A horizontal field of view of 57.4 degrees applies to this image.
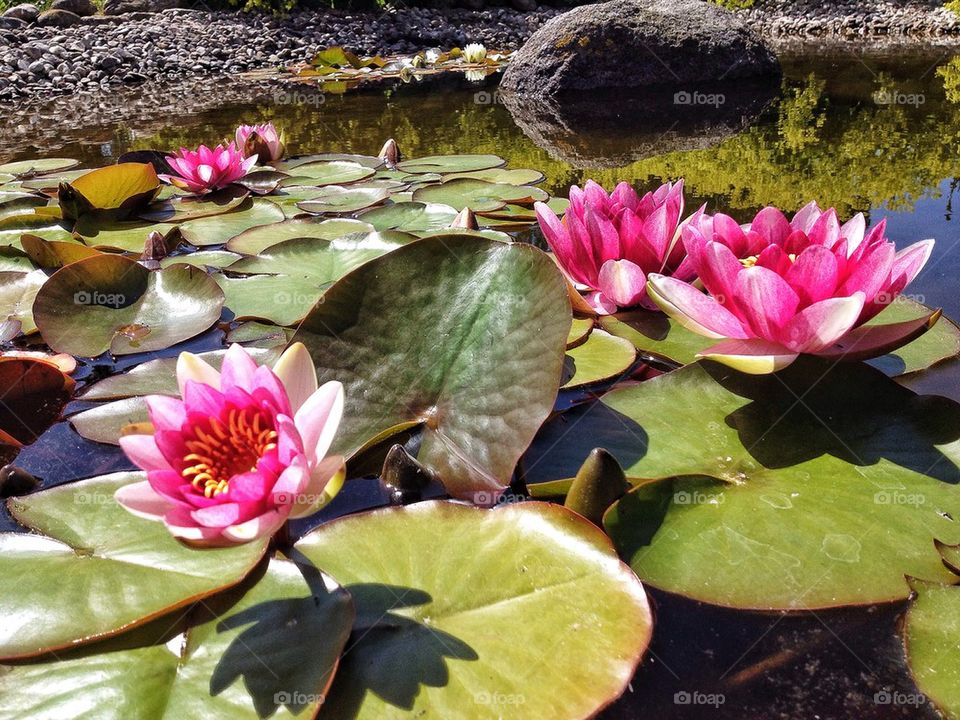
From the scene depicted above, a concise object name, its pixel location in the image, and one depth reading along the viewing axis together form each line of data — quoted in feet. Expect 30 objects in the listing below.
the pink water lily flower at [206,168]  3.65
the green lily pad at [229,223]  3.25
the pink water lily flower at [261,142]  4.35
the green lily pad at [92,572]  1.46
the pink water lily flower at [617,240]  2.25
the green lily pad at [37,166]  4.49
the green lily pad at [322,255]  2.80
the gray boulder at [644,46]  8.25
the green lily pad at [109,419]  1.96
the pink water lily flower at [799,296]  1.74
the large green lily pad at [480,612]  1.36
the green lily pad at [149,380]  2.11
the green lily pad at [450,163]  4.36
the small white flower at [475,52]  12.93
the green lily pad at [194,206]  3.50
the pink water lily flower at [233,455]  1.39
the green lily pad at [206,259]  2.97
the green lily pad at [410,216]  3.21
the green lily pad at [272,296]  2.49
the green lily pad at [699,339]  2.08
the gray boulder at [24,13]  16.16
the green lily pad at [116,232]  3.19
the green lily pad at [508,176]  3.99
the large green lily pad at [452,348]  1.73
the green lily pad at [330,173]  4.16
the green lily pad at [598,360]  2.06
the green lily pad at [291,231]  3.11
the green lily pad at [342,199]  3.55
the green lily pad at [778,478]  1.52
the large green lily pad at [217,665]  1.37
